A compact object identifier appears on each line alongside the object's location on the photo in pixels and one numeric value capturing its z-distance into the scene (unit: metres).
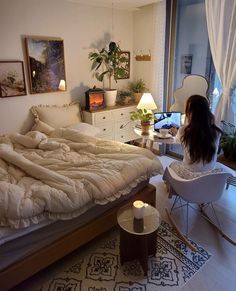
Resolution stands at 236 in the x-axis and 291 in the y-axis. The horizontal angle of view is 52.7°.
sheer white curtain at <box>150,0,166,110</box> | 3.50
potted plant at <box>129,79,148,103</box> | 4.07
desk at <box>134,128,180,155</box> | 2.68
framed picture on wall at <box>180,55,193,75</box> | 3.44
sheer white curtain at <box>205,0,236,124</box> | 2.71
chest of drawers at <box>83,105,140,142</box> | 3.61
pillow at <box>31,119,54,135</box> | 3.09
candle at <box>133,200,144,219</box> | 1.71
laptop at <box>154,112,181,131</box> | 2.91
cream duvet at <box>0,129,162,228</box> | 1.54
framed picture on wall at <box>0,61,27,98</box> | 2.93
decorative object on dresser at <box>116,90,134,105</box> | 4.04
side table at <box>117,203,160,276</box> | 1.69
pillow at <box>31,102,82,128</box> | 3.26
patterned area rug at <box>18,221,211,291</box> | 1.70
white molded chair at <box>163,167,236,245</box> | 1.86
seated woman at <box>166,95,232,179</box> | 2.04
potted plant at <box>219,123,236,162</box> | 2.57
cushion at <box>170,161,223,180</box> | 2.18
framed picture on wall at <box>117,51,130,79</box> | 4.03
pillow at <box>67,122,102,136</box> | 3.14
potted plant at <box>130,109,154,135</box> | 2.89
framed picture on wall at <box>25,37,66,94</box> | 3.12
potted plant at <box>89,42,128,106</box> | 3.63
